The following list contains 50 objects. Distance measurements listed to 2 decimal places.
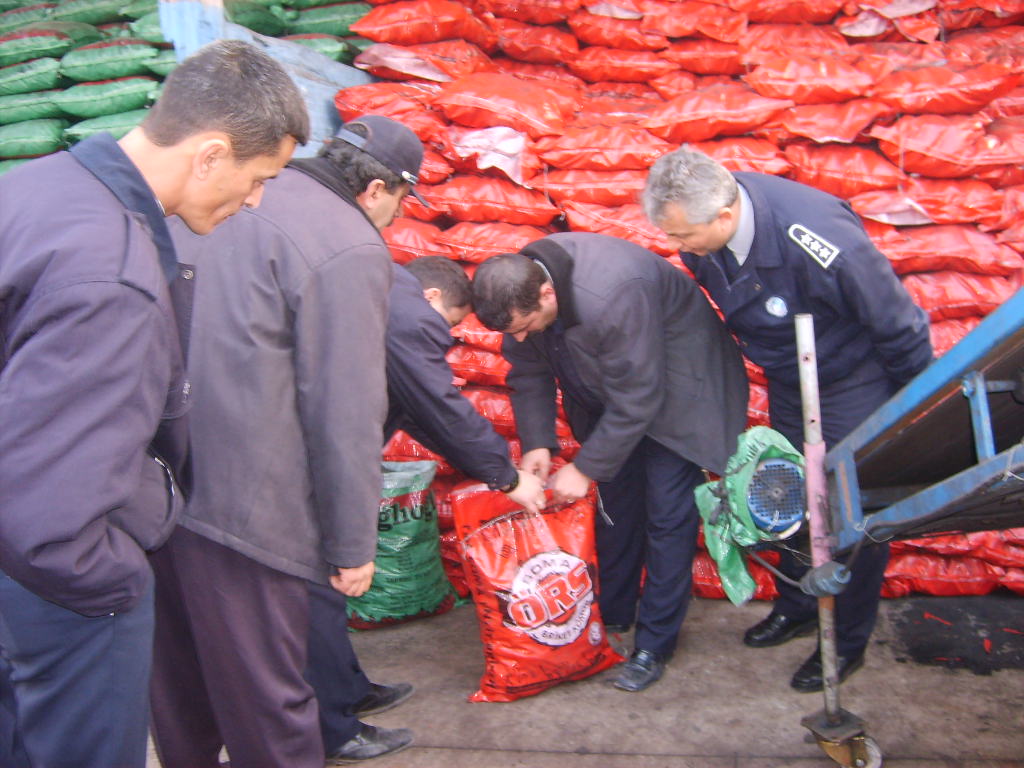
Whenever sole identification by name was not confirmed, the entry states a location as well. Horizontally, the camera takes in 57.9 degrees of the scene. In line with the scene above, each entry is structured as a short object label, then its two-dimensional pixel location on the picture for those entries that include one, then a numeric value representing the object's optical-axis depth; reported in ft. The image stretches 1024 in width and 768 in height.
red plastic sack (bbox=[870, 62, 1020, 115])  10.10
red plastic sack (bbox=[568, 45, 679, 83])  11.50
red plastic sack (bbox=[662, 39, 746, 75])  11.32
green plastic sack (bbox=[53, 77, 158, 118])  11.58
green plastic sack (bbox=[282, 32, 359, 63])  11.83
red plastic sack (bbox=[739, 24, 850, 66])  10.88
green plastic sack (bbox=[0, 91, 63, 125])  12.18
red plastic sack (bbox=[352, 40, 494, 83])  11.25
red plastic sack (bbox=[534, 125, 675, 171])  10.62
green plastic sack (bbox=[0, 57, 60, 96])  12.26
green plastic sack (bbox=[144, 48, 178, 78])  11.49
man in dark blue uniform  8.28
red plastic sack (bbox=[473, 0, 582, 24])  11.71
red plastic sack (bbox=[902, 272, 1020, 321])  10.20
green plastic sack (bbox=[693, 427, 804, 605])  7.18
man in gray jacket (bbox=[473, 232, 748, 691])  9.02
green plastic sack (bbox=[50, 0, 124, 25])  13.04
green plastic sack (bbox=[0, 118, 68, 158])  12.06
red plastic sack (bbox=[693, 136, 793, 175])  10.40
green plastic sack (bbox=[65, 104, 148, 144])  11.46
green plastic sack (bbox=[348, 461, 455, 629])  10.65
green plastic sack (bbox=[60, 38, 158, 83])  11.59
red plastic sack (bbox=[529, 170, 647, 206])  10.68
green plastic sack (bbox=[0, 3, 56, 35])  13.71
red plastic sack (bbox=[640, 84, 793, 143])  10.48
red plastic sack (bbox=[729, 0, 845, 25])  11.05
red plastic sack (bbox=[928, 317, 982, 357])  10.30
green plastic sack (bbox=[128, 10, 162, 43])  11.70
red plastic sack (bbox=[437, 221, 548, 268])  10.76
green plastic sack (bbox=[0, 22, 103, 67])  12.37
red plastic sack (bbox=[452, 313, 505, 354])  10.95
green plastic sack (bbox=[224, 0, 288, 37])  11.69
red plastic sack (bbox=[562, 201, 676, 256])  10.40
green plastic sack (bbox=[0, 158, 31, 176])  12.41
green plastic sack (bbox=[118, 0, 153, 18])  12.64
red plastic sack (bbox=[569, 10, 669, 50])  11.43
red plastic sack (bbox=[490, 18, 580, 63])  11.78
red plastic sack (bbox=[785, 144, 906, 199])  10.36
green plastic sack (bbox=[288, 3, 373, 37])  12.40
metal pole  7.20
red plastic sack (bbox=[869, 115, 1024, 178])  10.11
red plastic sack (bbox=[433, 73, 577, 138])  10.71
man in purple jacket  4.01
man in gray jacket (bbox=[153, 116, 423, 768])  6.14
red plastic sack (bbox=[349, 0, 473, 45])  11.16
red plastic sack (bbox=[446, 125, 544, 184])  10.74
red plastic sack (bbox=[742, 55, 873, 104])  10.38
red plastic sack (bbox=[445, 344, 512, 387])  11.04
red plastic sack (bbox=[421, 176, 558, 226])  10.88
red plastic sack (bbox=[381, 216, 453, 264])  10.92
